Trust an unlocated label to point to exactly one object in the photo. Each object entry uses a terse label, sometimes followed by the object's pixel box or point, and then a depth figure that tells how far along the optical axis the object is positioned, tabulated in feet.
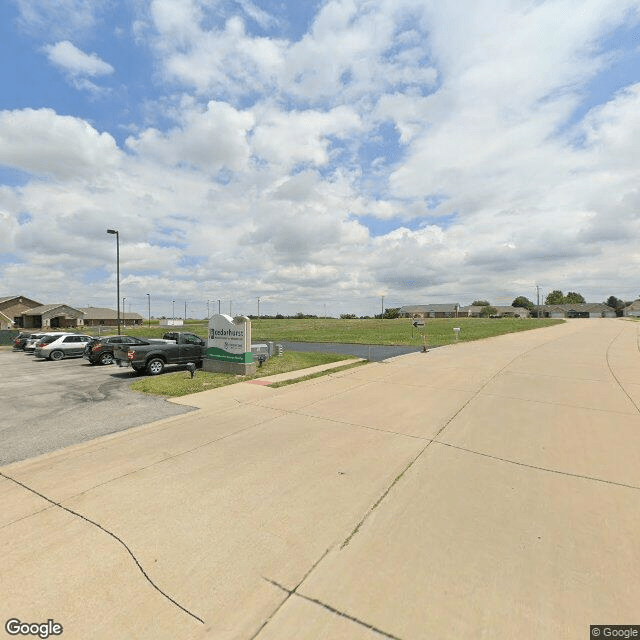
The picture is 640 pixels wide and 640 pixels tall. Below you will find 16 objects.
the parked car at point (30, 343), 83.49
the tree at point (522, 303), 505.66
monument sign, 43.60
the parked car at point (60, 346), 70.03
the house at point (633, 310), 378.94
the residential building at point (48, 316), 188.03
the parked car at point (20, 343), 91.45
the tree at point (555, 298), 502.79
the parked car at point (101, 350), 59.06
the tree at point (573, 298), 491.26
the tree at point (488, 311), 446.19
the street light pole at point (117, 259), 81.89
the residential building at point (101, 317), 266.57
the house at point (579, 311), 399.24
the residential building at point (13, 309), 178.81
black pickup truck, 45.09
